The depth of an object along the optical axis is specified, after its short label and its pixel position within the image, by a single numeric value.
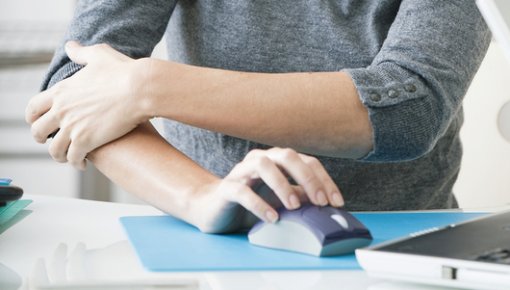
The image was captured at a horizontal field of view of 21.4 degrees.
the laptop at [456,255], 0.91
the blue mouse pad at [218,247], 1.01
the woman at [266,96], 1.18
